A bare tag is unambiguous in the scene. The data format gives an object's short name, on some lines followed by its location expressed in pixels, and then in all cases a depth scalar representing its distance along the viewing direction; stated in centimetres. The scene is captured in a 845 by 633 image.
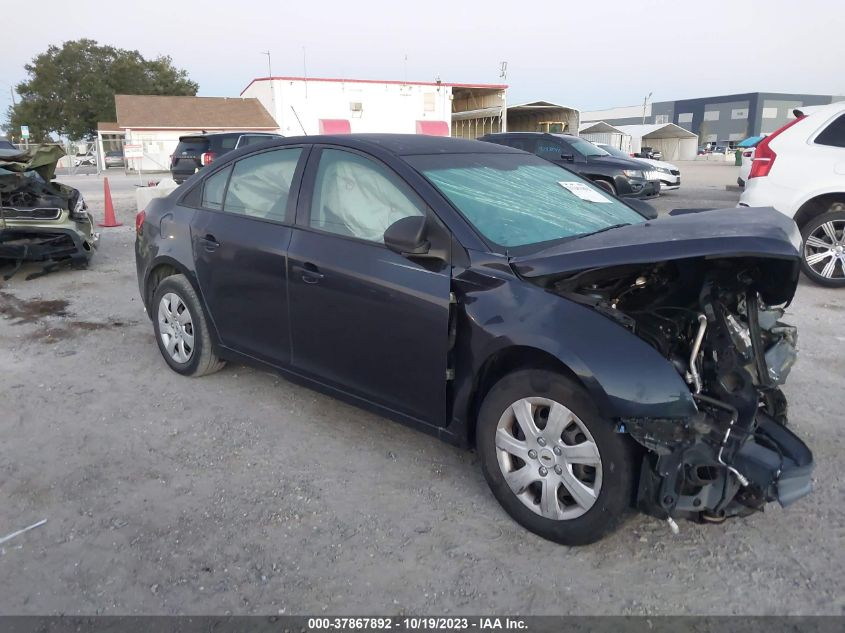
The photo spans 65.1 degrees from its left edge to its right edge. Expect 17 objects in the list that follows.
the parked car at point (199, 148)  1730
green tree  5497
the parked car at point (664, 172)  1505
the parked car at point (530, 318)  255
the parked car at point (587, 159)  1329
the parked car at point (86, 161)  4184
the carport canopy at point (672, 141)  6000
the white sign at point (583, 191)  398
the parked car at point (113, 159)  4266
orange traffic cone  1233
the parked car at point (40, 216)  750
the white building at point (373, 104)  3878
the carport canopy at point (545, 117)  4247
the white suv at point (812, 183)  688
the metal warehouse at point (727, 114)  9812
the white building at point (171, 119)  4056
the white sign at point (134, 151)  2344
